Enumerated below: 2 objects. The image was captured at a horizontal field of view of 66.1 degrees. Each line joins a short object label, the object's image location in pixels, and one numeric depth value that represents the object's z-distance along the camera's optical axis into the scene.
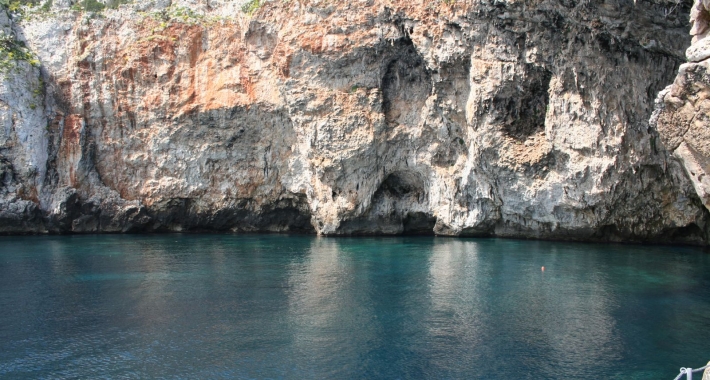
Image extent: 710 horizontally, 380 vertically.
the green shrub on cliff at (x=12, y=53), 41.59
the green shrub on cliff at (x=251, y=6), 40.53
